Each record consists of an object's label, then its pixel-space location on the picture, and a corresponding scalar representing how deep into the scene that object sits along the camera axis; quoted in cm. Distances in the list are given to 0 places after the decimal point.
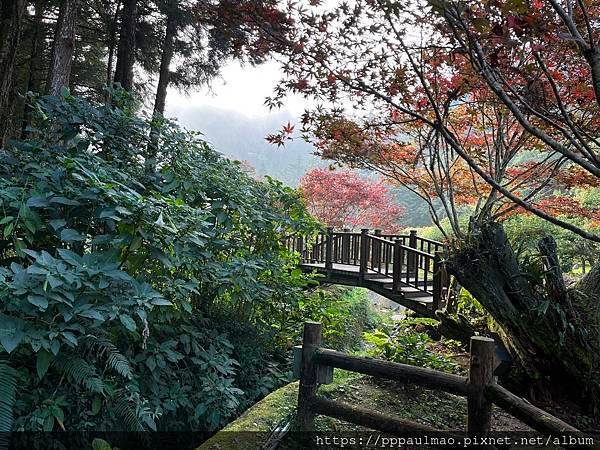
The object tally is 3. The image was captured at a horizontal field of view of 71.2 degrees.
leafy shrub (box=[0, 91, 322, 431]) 177
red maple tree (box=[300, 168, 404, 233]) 1391
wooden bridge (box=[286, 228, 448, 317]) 640
